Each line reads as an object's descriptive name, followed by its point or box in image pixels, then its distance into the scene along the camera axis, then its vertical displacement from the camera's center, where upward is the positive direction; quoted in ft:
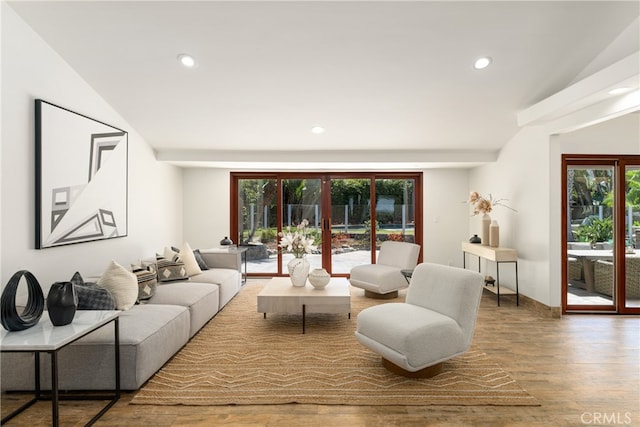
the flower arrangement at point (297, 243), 14.07 -1.11
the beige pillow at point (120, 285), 10.53 -2.03
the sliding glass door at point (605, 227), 15.28 -0.57
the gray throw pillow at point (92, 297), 9.20 -2.10
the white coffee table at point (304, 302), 12.82 -3.09
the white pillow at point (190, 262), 15.96 -2.08
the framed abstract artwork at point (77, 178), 10.53 +1.21
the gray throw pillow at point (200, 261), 17.38 -2.21
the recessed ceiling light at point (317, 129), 16.35 +3.81
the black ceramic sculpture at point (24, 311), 6.84 -1.80
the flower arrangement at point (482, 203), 17.72 +0.51
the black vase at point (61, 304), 7.27 -1.76
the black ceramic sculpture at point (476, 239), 18.45 -1.27
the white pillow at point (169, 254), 15.34 -1.66
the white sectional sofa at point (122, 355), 8.38 -3.33
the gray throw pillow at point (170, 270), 14.69 -2.24
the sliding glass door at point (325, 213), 22.80 +0.05
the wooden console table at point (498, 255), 15.96 -1.84
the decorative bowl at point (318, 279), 13.74 -2.42
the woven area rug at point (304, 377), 8.29 -4.12
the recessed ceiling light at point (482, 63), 11.78 +4.89
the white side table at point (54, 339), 6.37 -2.25
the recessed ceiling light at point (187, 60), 11.68 +4.95
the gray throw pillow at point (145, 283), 12.00 -2.29
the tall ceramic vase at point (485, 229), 17.89 -0.75
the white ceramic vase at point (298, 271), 14.32 -2.22
